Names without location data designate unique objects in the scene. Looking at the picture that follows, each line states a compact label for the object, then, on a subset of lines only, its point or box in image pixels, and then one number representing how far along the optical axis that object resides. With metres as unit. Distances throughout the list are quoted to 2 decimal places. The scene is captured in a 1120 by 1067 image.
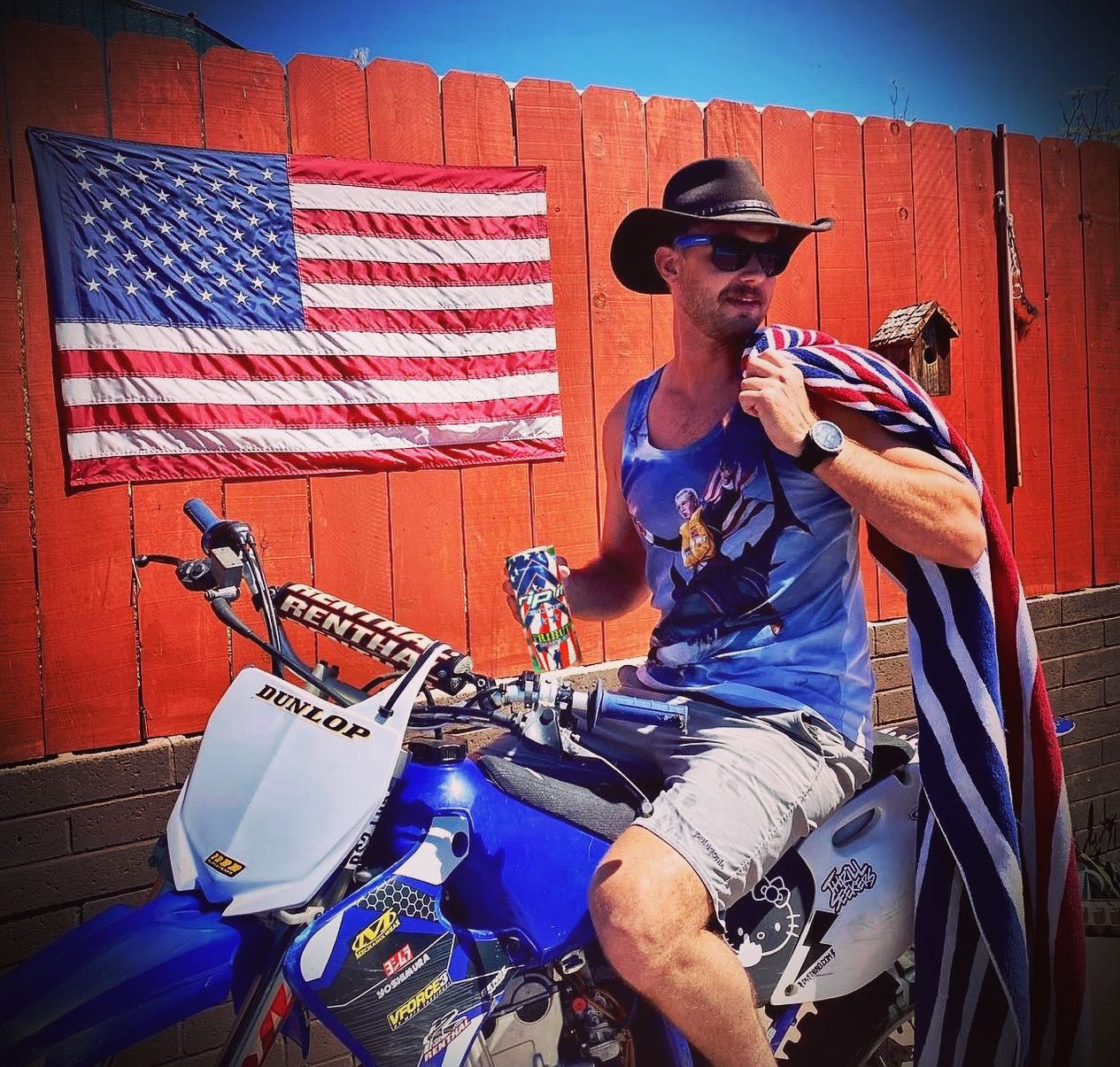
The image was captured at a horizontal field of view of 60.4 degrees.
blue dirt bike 1.46
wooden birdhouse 4.01
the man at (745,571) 1.71
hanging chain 4.73
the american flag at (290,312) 2.82
